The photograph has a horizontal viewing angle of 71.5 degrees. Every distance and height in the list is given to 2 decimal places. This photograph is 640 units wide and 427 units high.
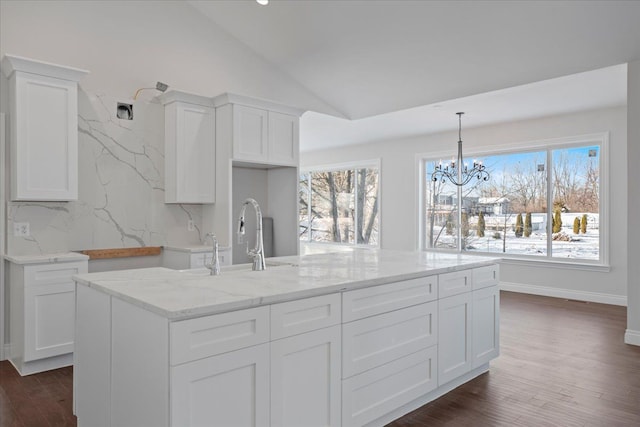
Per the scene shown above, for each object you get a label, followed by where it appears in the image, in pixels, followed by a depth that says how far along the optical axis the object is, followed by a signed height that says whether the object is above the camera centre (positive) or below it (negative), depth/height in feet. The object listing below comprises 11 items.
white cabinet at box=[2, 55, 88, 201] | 10.94 +2.17
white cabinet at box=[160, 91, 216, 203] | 14.08 +2.15
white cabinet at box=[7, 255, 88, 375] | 10.62 -2.36
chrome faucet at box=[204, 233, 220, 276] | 7.88 -0.90
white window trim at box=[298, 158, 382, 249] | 26.61 +3.06
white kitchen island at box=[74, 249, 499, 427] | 5.17 -1.83
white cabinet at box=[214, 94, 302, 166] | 14.37 +2.89
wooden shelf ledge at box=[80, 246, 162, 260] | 13.00 -1.15
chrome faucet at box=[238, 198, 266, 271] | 8.27 -0.69
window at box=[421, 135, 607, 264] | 19.20 +0.41
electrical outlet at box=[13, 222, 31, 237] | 11.69 -0.39
